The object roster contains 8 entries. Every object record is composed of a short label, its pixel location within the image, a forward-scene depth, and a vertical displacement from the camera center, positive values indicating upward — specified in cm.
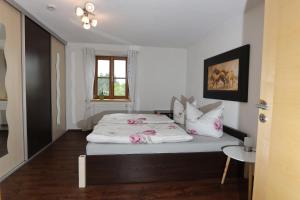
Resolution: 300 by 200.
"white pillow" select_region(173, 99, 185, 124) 335 -39
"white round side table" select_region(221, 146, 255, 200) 182 -64
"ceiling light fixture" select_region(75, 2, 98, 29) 207 +91
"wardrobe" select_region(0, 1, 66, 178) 229 +5
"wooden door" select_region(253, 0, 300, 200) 93 -6
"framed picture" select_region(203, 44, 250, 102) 237 +26
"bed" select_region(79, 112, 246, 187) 207 -82
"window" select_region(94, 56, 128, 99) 470 +35
